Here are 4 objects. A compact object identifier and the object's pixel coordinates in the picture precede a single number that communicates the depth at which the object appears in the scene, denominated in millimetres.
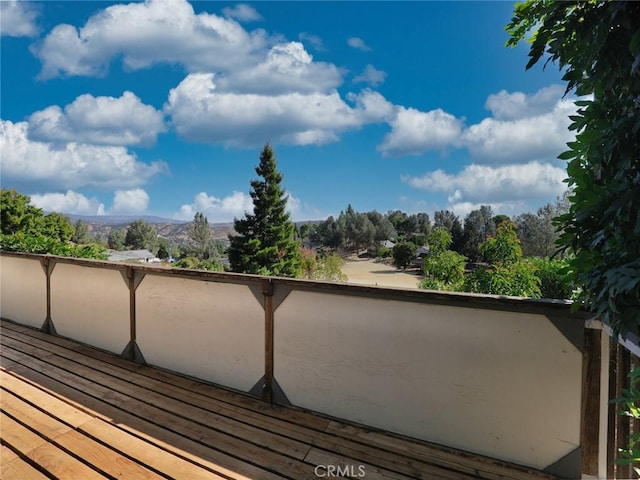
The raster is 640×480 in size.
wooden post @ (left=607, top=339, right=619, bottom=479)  1593
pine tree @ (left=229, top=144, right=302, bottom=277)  28281
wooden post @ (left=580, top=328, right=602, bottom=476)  1618
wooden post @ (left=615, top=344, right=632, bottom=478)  1476
